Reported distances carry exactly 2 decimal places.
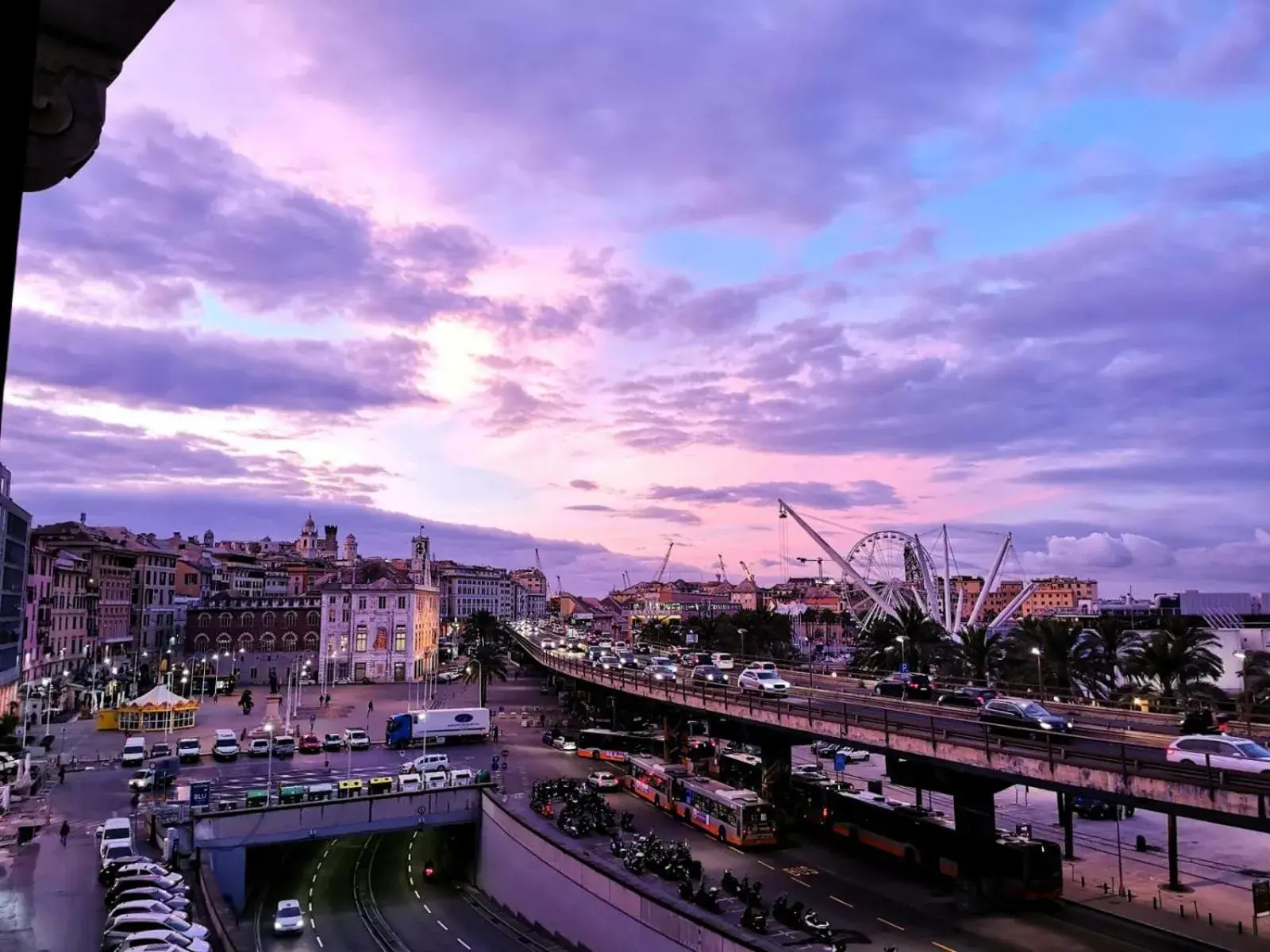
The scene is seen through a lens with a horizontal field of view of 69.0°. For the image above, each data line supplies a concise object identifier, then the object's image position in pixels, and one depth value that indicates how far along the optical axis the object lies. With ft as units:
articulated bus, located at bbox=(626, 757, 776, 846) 151.64
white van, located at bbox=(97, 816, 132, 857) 127.31
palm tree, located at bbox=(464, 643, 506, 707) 314.96
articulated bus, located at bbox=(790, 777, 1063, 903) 121.39
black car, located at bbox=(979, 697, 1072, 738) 110.42
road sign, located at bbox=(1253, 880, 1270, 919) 113.70
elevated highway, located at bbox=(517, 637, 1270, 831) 83.97
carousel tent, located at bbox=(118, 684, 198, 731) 245.45
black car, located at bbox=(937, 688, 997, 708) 145.79
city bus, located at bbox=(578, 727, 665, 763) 240.53
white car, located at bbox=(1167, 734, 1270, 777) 87.56
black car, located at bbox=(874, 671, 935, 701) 163.64
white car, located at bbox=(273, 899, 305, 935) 134.31
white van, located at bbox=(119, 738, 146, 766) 199.41
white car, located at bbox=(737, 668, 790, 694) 170.40
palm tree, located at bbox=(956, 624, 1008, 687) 214.07
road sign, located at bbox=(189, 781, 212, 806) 149.89
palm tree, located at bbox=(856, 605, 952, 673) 241.14
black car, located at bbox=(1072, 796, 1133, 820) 184.85
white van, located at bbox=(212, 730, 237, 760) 211.82
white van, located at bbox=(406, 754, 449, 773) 194.39
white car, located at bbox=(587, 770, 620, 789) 197.16
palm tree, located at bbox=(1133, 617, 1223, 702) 163.12
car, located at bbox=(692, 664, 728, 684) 195.21
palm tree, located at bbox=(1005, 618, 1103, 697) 187.01
